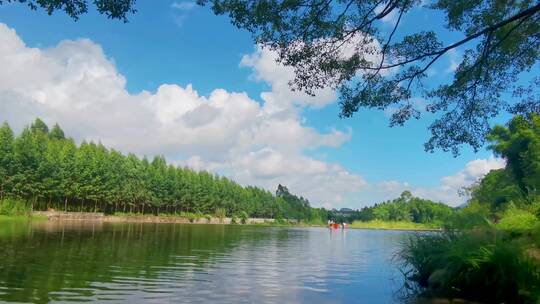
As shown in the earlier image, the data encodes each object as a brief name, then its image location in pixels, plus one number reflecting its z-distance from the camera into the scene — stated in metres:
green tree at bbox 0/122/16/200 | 79.50
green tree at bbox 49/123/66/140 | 154.12
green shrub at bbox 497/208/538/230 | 20.22
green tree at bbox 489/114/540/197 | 59.88
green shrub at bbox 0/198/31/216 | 72.80
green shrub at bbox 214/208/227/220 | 155.12
